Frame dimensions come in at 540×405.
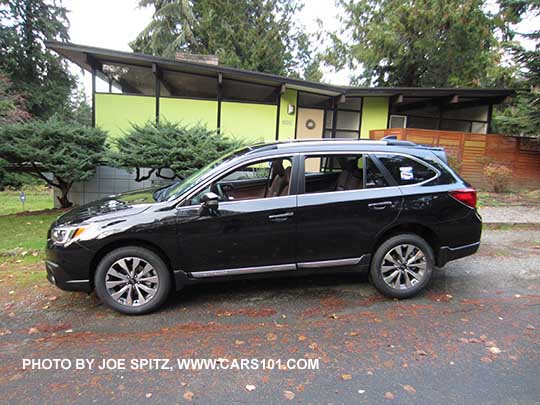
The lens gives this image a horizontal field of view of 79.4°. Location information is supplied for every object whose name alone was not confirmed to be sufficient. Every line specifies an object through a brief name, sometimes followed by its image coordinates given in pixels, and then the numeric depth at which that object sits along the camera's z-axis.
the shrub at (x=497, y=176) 10.72
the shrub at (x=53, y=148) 7.22
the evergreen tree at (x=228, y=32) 21.86
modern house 10.40
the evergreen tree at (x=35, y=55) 21.62
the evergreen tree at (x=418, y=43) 15.77
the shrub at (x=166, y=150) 7.74
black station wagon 3.28
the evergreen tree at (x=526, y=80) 10.46
